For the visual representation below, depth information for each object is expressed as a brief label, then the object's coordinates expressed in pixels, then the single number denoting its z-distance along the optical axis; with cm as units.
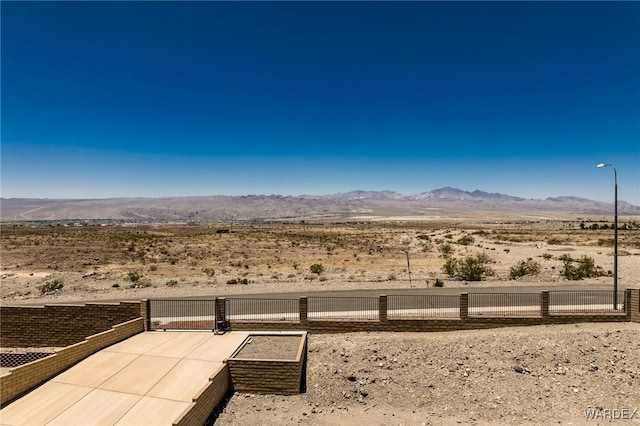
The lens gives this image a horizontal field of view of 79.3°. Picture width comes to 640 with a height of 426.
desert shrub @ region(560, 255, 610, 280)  3091
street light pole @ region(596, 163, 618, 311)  1972
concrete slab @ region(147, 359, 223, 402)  1269
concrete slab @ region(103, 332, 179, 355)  1644
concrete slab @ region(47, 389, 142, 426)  1116
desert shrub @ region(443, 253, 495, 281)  3161
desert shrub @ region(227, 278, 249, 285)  3184
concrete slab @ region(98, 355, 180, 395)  1314
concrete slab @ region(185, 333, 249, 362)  1564
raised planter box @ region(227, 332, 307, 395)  1487
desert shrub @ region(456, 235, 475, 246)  6147
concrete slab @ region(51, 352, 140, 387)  1362
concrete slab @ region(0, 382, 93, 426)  1122
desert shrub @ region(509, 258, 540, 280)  3231
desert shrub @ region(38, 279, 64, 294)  2961
